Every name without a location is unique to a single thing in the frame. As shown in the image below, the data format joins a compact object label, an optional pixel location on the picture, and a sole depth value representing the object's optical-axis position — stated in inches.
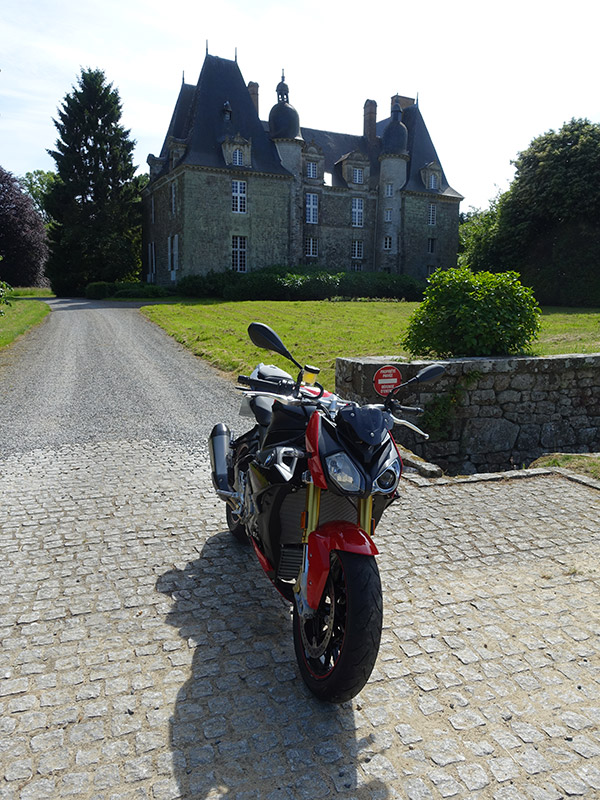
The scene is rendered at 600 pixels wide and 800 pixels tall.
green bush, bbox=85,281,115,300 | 1288.1
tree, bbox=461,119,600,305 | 1144.6
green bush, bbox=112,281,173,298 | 1243.2
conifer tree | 1465.3
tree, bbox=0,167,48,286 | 1599.4
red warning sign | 199.6
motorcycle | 94.8
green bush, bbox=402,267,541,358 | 322.7
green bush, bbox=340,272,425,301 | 1331.2
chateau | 1382.9
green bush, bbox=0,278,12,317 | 558.0
